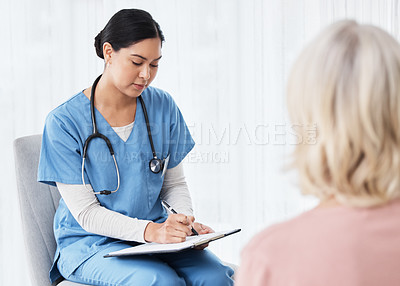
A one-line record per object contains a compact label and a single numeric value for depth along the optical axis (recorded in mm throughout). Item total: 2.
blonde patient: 1655
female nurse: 2502
